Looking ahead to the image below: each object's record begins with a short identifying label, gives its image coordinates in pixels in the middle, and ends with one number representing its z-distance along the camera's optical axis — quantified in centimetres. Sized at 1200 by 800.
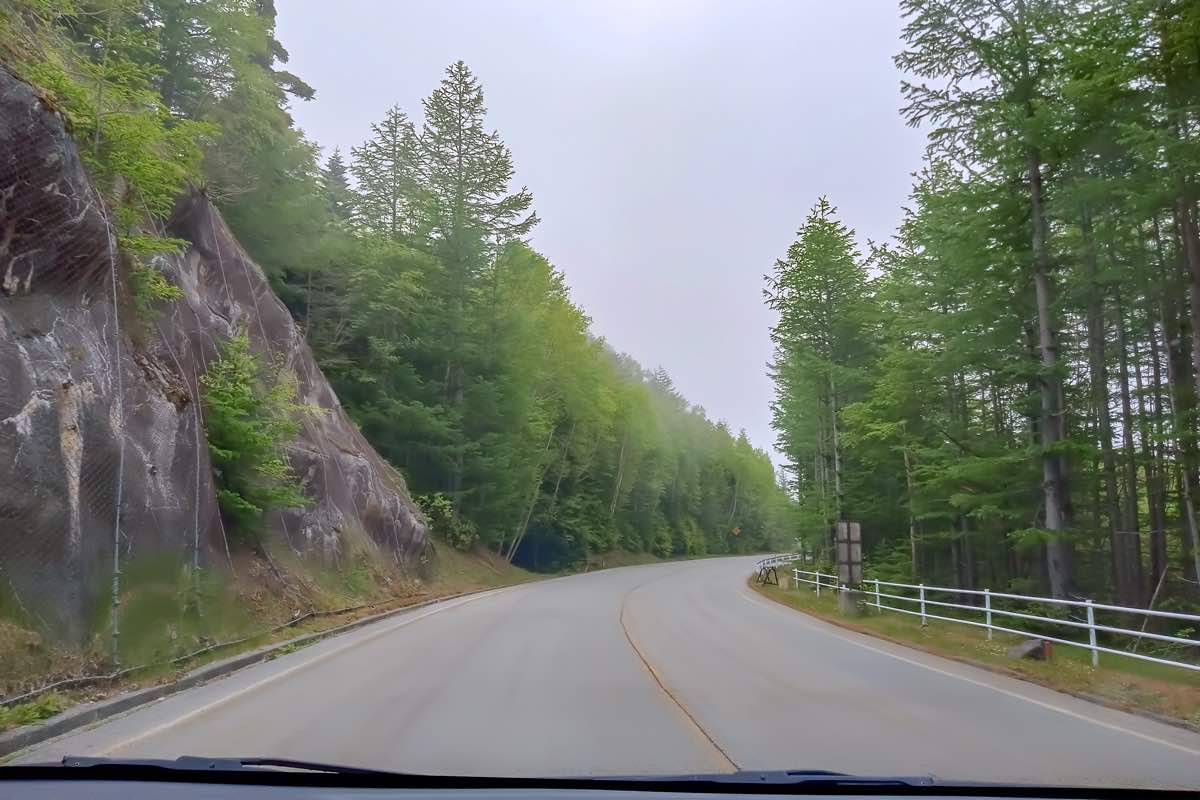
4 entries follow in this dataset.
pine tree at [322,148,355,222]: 4222
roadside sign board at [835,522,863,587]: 2342
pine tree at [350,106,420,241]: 4216
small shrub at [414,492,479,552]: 3566
